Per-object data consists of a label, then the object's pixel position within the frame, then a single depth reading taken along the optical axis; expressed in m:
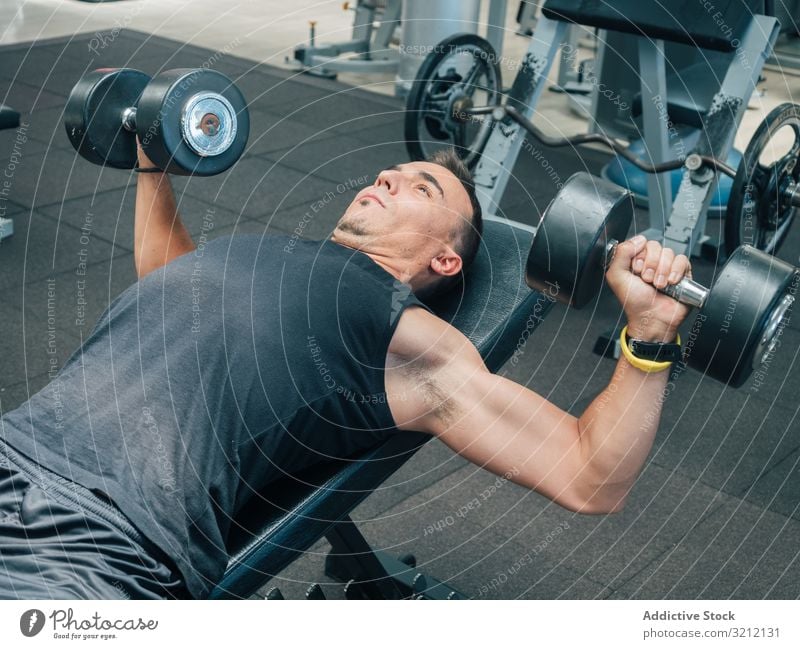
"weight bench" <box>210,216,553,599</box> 1.34
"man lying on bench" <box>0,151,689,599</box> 1.24
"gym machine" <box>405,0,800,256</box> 2.46
